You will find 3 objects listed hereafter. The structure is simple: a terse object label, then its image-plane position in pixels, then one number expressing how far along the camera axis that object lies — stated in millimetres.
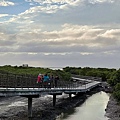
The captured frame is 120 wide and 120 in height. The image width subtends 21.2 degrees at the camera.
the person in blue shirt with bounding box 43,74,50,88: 45656
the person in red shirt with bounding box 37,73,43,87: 45400
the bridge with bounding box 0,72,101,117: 37750
